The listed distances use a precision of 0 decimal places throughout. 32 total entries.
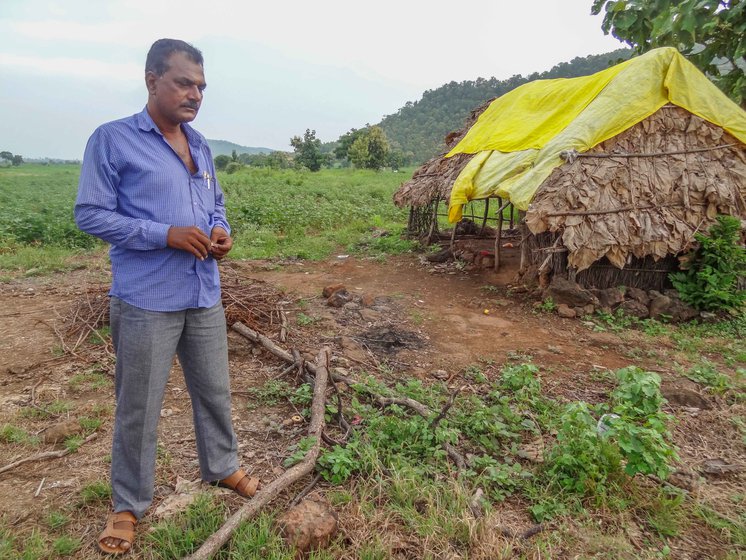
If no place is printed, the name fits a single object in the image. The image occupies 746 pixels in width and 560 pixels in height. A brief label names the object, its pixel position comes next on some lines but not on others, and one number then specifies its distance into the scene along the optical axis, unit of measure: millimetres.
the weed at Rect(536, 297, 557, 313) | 5938
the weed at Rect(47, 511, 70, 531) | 2150
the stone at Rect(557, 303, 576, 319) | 5762
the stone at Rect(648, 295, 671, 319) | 5723
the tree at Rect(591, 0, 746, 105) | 5268
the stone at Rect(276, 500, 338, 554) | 2020
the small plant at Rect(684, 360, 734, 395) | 3884
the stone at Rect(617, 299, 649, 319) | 5733
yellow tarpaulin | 5969
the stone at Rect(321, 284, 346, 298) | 6203
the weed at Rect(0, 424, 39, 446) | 2852
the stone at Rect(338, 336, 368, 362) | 4277
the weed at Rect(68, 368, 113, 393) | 3597
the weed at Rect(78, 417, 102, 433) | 2971
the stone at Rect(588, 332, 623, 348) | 5008
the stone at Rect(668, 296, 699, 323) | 5680
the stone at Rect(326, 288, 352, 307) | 5969
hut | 5664
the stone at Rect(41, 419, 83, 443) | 2861
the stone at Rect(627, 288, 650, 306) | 5906
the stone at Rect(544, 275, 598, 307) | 5859
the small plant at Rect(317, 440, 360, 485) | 2492
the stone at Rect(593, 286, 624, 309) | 5867
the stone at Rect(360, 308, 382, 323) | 5529
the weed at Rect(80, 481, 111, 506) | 2305
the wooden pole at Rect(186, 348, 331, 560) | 1935
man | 1772
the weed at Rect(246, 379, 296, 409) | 3406
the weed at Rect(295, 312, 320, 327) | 5182
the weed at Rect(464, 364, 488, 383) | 3957
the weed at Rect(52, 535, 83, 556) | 1998
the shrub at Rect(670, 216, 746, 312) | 5637
